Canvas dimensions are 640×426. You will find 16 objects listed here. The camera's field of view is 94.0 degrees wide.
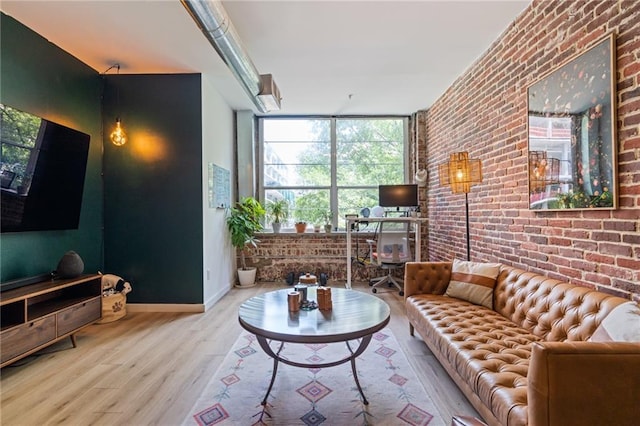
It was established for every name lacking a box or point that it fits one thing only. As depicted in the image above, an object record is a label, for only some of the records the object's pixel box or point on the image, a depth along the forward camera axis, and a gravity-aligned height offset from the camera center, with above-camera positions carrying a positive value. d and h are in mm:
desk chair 4375 -555
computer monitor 4922 +281
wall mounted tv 2316 +372
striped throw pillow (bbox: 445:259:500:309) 2467 -608
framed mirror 1715 +504
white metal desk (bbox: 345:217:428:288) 4391 -366
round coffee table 1609 -652
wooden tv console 2082 -773
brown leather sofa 1072 -708
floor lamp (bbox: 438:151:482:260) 3166 +416
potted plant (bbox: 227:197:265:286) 4574 -192
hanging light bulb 3311 +882
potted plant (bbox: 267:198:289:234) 5141 +19
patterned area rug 1707 -1175
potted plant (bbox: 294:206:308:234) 5385 -21
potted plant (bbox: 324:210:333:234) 5145 -130
